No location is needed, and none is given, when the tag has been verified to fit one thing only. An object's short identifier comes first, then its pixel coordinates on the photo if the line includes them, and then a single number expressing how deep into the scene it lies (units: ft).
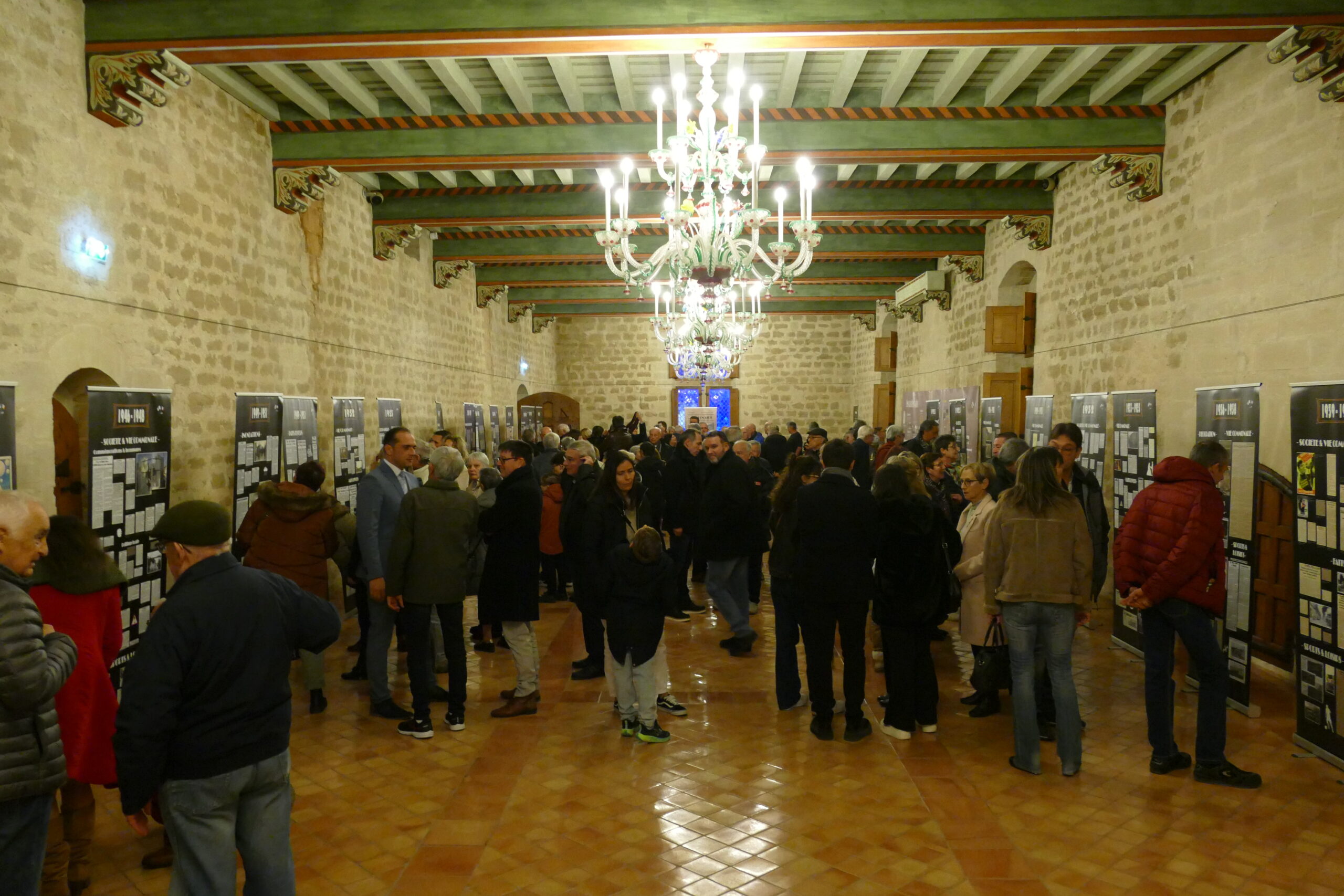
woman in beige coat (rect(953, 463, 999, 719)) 15.01
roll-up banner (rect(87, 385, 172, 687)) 14.47
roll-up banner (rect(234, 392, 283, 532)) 19.84
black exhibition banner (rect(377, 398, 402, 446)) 29.58
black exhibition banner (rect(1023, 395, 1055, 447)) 27.45
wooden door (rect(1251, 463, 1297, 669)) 16.29
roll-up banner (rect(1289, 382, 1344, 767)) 12.94
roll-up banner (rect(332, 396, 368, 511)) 25.44
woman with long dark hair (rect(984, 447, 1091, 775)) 12.67
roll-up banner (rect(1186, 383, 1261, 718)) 16.07
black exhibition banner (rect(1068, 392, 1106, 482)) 22.99
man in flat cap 6.84
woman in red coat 9.10
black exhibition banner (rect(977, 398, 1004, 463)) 32.22
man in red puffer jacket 12.53
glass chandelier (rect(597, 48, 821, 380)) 16.28
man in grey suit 15.60
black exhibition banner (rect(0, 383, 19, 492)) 12.28
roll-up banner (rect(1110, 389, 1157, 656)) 19.69
